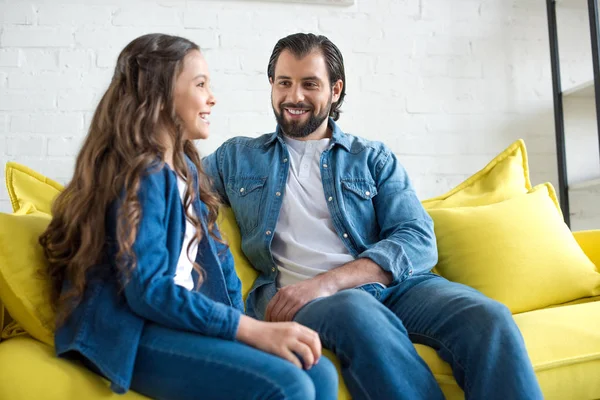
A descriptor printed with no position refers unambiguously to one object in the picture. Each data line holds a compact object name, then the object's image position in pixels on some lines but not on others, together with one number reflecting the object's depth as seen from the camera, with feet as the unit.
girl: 4.07
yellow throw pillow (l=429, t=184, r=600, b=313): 6.50
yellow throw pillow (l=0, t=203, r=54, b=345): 4.66
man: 4.85
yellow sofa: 4.24
